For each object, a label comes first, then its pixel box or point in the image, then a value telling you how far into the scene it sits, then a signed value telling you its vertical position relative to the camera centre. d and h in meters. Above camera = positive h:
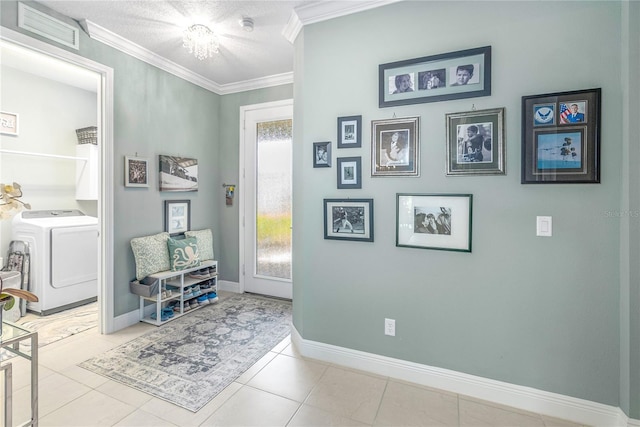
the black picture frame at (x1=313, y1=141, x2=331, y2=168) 2.27 +0.43
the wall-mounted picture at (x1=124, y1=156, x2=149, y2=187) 2.88 +0.38
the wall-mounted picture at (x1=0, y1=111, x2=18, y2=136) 3.25 +0.94
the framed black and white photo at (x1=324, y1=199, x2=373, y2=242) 2.18 -0.06
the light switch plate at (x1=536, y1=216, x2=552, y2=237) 1.75 -0.08
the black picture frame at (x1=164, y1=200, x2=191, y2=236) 3.33 -0.06
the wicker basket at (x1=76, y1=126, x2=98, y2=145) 3.84 +0.97
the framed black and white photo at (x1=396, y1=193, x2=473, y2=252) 1.92 -0.06
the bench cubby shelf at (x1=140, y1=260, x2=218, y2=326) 2.93 -0.82
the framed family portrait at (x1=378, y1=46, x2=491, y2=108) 1.87 +0.87
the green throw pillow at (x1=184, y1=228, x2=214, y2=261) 3.54 -0.37
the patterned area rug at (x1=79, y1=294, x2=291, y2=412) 2.01 -1.14
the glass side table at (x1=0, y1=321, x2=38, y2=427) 1.32 -0.68
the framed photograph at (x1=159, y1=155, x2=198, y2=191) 3.24 +0.42
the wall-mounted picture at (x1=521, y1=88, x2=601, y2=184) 1.66 +0.42
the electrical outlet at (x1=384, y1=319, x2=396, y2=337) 2.13 -0.81
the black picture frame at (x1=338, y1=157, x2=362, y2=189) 2.19 +0.29
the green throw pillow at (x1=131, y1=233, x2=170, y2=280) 2.92 -0.43
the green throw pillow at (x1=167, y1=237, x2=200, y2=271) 3.13 -0.45
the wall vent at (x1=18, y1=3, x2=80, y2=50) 2.20 +1.40
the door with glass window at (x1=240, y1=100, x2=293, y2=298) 3.67 +0.15
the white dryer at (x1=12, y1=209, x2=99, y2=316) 3.12 -0.50
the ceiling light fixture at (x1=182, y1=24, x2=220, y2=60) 2.47 +1.44
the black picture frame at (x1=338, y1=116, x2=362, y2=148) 2.18 +0.58
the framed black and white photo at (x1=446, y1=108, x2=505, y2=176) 1.84 +0.43
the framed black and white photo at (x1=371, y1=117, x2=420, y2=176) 2.03 +0.44
